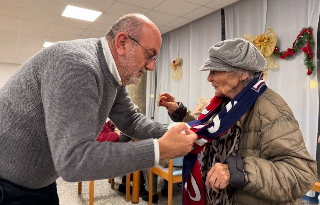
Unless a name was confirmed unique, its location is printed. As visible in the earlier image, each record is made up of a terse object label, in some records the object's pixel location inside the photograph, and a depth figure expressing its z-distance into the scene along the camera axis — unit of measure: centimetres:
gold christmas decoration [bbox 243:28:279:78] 316
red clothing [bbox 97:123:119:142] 307
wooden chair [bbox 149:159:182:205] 251
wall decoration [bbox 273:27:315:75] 276
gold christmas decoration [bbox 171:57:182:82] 511
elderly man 73
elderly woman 102
